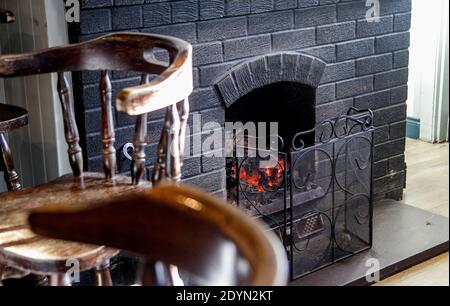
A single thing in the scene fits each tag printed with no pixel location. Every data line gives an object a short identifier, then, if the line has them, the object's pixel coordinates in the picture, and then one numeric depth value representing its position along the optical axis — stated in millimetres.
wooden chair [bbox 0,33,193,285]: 1043
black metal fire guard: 2316
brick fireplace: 1877
